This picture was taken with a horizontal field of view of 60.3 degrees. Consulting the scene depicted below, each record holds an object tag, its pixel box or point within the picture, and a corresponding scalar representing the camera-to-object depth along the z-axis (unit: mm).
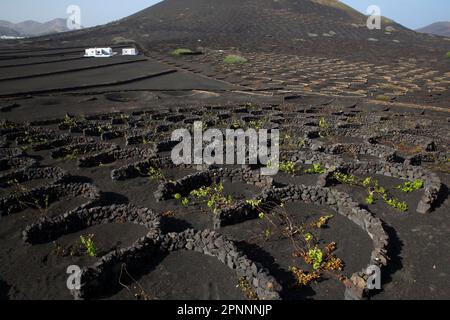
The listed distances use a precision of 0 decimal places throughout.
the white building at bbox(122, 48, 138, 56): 76625
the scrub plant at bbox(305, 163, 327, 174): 19317
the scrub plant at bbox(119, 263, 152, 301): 10664
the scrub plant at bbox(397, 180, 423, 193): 17089
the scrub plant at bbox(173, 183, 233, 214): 15789
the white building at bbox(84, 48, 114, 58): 71562
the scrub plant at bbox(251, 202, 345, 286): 11508
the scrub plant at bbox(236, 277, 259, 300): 10472
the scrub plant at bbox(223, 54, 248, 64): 69250
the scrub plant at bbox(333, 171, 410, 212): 15773
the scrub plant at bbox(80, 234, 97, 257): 12570
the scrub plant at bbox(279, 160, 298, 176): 19484
